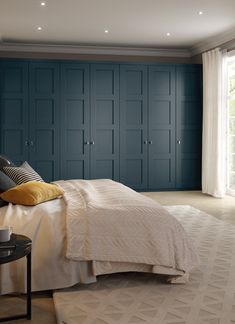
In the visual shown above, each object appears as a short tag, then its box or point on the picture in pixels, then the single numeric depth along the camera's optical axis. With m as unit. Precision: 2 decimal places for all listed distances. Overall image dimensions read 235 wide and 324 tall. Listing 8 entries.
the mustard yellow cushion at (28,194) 3.44
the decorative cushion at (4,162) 4.17
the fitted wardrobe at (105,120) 7.52
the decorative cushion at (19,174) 4.00
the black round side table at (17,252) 2.38
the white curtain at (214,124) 7.47
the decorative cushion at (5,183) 3.61
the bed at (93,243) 3.02
